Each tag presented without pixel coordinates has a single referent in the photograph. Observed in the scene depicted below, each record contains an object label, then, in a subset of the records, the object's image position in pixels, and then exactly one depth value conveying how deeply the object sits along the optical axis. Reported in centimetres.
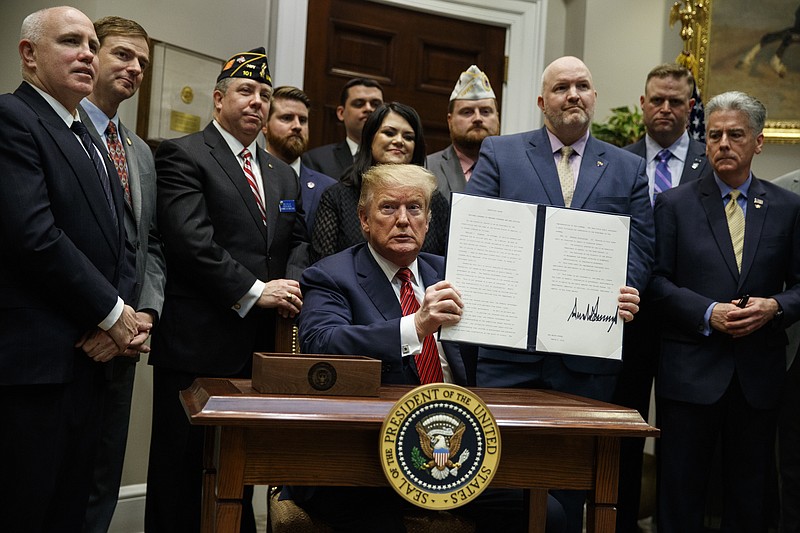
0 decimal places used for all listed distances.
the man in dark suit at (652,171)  392
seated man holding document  247
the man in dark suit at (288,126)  435
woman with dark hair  354
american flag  468
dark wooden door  552
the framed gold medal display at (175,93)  418
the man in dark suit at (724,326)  351
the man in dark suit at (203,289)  328
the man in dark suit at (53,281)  253
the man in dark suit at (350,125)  460
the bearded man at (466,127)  423
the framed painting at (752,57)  551
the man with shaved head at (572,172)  325
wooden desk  205
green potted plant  529
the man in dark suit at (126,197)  319
